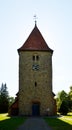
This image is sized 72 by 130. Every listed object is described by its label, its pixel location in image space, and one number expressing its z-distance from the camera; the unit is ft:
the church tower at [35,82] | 166.40
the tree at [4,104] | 244.42
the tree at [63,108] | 181.91
